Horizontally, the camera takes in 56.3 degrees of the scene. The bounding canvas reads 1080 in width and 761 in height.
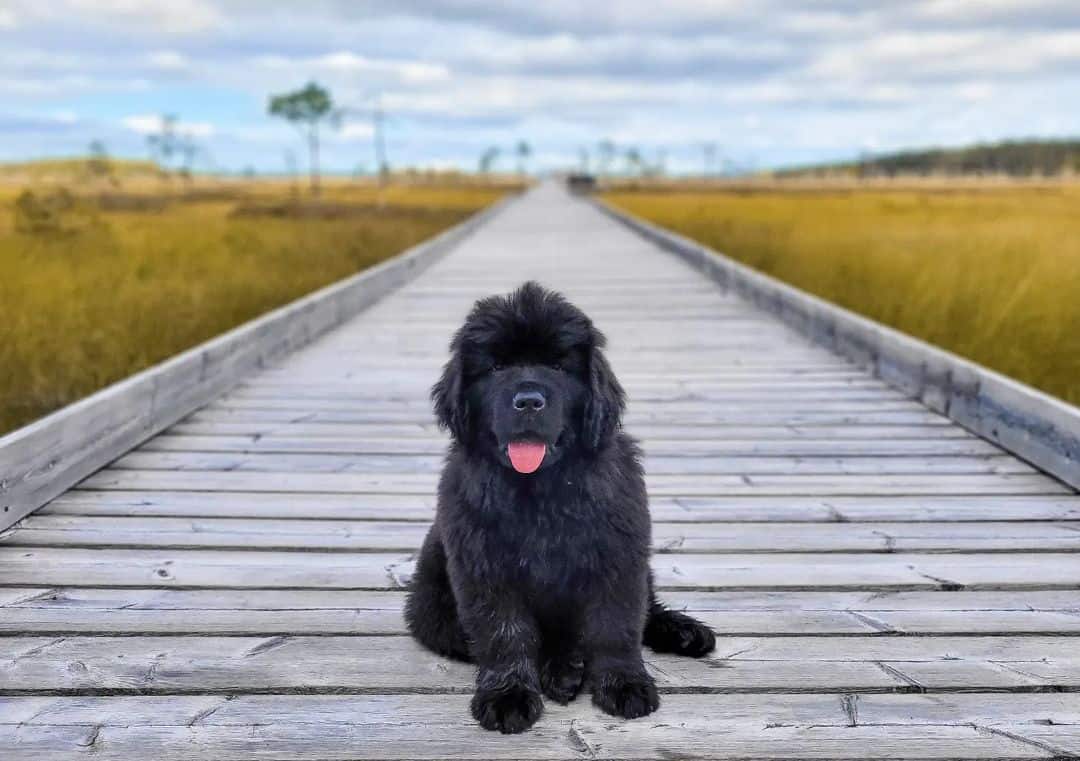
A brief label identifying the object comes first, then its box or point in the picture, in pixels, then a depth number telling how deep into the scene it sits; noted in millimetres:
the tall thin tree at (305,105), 88875
